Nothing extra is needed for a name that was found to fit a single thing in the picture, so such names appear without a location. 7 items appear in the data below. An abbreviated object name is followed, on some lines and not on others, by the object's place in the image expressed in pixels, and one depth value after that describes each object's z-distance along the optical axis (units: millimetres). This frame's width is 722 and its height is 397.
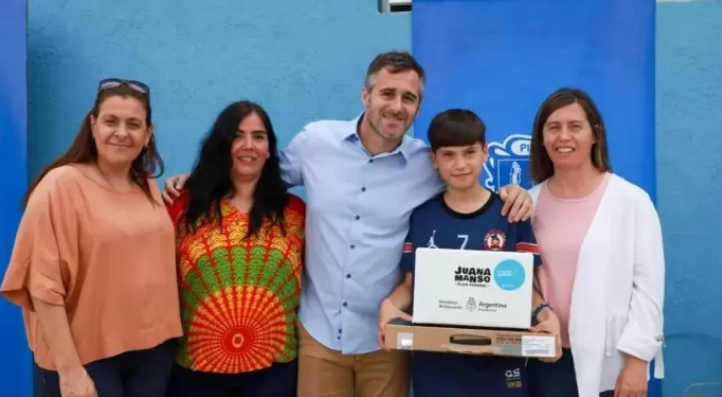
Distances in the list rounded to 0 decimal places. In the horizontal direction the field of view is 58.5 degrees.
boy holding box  2250
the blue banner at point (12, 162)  3691
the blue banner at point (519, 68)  3199
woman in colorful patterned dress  2359
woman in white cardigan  2199
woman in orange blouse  2072
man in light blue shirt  2473
